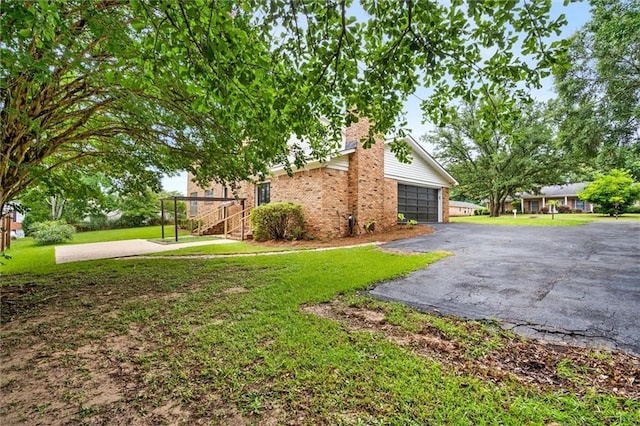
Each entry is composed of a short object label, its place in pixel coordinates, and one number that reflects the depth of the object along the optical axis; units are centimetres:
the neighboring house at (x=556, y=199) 3812
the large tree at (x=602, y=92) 1112
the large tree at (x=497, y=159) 2336
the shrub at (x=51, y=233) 1403
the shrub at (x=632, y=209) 2715
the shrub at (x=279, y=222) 1170
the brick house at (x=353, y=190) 1162
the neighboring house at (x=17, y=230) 2014
